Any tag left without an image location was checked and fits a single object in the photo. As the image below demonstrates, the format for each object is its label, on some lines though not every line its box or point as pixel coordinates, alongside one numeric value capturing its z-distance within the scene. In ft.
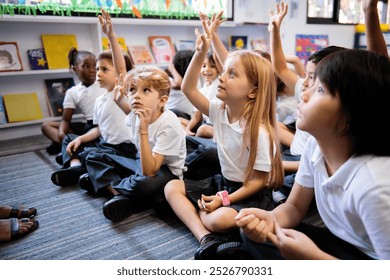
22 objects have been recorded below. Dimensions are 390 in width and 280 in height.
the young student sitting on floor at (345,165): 1.82
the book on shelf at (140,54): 8.90
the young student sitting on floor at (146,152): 3.63
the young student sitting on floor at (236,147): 3.13
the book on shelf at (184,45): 9.68
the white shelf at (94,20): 6.99
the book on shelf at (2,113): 7.39
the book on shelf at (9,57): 7.36
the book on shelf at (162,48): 9.29
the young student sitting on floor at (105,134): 4.69
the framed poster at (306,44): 12.07
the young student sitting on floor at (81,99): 6.15
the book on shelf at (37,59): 7.77
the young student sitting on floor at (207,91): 5.46
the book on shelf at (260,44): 11.03
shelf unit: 7.42
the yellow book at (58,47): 7.86
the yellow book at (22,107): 7.52
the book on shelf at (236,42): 10.62
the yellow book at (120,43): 8.31
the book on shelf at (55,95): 8.05
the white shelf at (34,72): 7.20
